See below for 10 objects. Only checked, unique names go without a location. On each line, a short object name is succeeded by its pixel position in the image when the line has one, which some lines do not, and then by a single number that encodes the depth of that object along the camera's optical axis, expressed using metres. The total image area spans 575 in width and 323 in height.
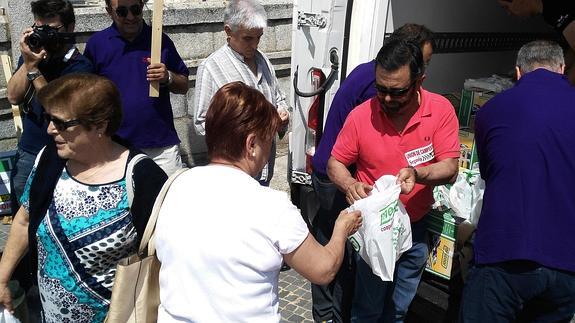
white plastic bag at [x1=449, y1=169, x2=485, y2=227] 2.70
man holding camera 2.82
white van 2.87
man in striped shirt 3.24
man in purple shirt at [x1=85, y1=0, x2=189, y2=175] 3.16
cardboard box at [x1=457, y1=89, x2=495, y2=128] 3.61
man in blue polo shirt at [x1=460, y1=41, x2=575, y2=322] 2.05
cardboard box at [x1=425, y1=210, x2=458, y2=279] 2.74
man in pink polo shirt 2.28
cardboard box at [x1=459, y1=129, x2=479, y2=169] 3.19
